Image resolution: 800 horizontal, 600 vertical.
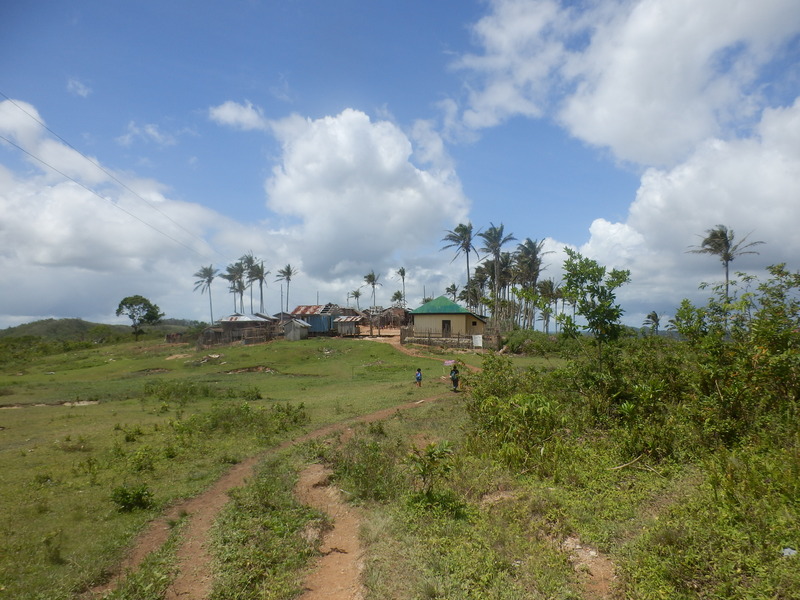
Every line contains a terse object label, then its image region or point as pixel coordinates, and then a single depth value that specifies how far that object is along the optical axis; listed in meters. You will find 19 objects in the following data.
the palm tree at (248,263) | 80.41
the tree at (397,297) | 101.00
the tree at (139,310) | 71.38
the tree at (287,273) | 87.62
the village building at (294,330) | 49.72
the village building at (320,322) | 56.83
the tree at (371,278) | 96.25
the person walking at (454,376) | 19.86
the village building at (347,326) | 56.03
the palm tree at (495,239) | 52.19
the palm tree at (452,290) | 89.88
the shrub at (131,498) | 8.05
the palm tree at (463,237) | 53.62
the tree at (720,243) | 36.41
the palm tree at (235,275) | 82.12
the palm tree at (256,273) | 79.88
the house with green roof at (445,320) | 45.81
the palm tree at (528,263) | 57.25
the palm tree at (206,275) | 86.19
